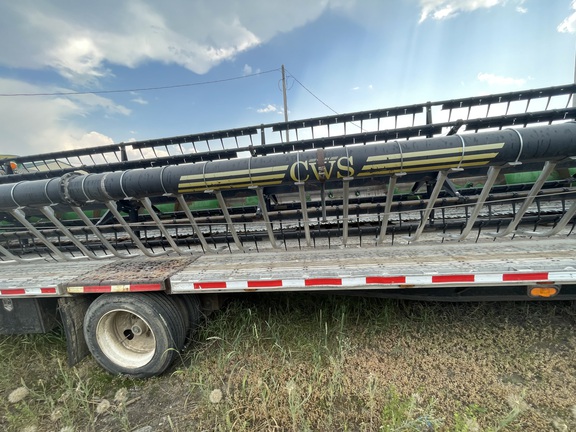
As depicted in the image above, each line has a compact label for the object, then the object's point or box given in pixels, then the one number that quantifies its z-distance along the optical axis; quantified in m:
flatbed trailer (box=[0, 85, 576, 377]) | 1.84
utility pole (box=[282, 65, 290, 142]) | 12.48
